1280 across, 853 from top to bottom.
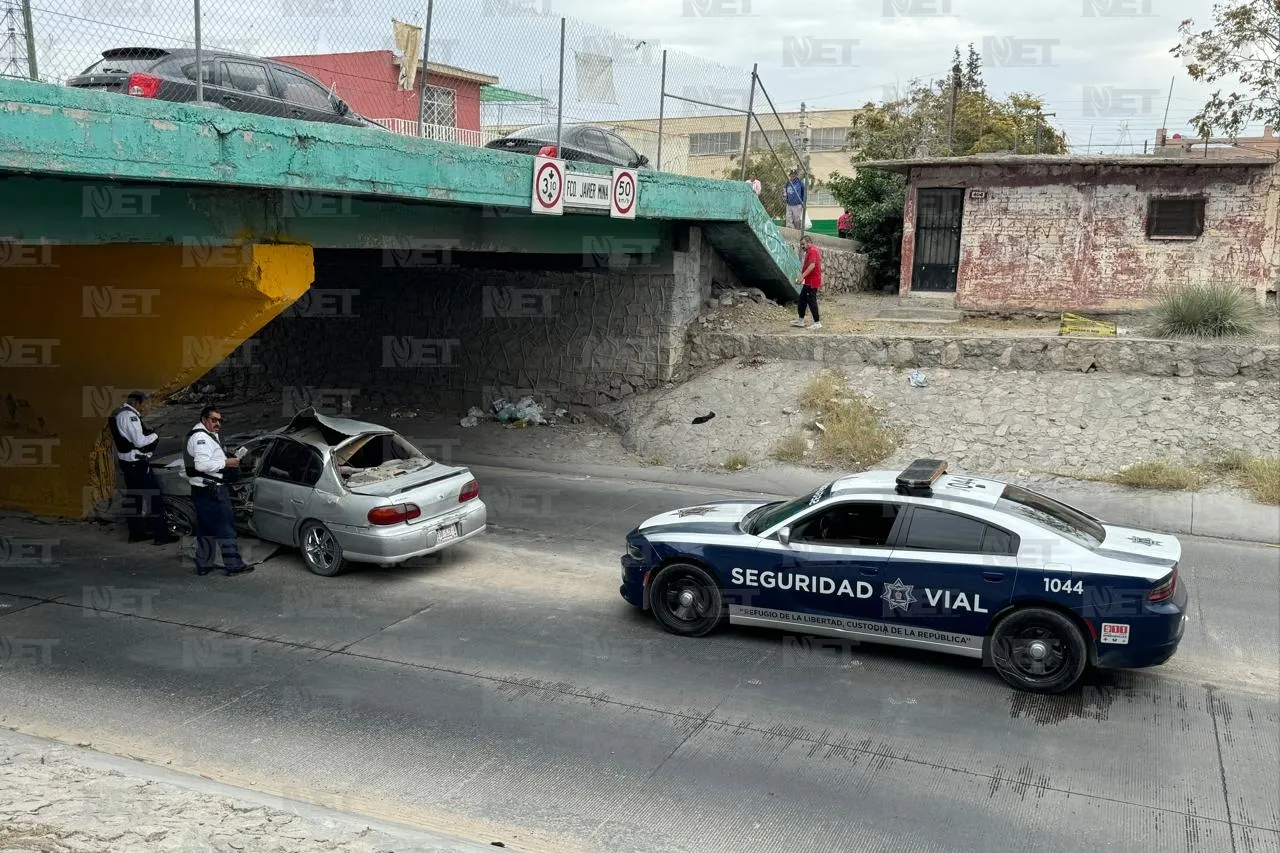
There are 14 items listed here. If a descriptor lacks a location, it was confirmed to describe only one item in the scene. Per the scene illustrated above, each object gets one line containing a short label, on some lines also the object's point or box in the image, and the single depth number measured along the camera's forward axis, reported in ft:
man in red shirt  61.52
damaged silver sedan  31.65
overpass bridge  27.35
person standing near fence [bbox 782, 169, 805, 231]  74.54
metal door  72.54
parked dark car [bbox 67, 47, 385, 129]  28.50
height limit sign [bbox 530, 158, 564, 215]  40.45
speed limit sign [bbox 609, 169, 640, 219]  46.19
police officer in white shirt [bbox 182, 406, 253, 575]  32.19
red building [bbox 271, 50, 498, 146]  36.68
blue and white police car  22.74
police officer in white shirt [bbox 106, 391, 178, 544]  36.01
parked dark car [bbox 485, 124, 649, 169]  45.68
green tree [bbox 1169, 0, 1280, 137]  79.56
